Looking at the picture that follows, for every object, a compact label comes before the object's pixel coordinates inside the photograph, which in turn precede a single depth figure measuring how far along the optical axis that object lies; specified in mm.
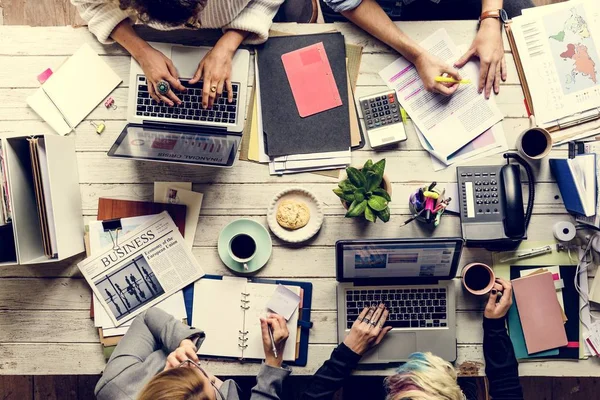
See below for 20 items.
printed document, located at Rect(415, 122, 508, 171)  1552
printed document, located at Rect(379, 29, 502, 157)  1553
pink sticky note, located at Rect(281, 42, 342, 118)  1560
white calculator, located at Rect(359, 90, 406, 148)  1541
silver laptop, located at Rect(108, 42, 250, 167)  1480
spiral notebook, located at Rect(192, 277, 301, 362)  1523
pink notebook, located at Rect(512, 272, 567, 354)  1511
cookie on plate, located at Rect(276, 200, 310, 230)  1521
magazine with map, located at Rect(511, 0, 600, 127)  1551
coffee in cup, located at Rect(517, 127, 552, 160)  1495
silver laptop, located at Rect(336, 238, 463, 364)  1489
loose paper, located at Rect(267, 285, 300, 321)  1523
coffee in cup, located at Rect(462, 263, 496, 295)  1506
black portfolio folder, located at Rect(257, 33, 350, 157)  1554
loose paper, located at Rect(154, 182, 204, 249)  1558
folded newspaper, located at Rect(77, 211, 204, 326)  1537
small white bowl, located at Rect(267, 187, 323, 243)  1531
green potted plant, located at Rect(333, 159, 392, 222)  1372
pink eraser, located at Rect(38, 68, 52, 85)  1563
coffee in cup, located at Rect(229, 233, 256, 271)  1521
